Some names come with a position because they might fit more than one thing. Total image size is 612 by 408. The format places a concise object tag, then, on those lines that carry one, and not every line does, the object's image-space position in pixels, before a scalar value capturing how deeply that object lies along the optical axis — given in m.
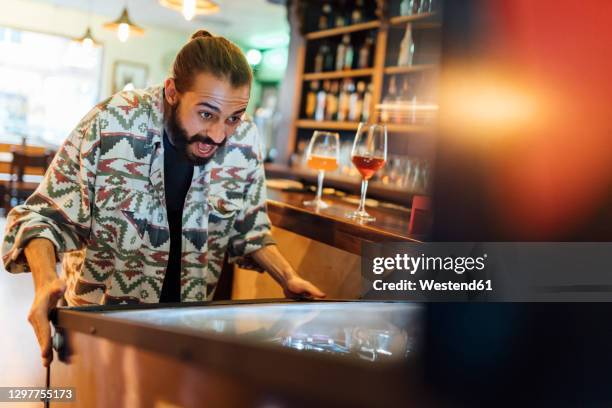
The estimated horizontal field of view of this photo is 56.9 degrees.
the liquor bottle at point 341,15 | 4.01
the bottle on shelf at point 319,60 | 4.23
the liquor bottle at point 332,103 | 4.04
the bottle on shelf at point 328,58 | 4.16
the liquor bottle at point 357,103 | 3.76
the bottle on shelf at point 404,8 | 3.02
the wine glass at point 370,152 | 1.47
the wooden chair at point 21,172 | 5.20
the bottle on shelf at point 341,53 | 3.94
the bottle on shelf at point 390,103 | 3.40
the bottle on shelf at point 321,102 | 4.16
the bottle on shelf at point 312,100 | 4.31
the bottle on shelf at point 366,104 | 3.64
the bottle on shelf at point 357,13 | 3.82
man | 1.15
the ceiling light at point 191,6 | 3.48
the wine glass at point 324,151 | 1.76
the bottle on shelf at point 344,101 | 3.89
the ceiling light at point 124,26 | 4.70
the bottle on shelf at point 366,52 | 3.73
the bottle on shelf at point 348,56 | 3.88
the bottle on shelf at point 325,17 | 4.13
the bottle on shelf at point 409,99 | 3.25
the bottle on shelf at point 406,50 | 3.13
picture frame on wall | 8.57
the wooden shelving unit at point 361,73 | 3.32
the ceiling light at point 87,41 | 5.56
